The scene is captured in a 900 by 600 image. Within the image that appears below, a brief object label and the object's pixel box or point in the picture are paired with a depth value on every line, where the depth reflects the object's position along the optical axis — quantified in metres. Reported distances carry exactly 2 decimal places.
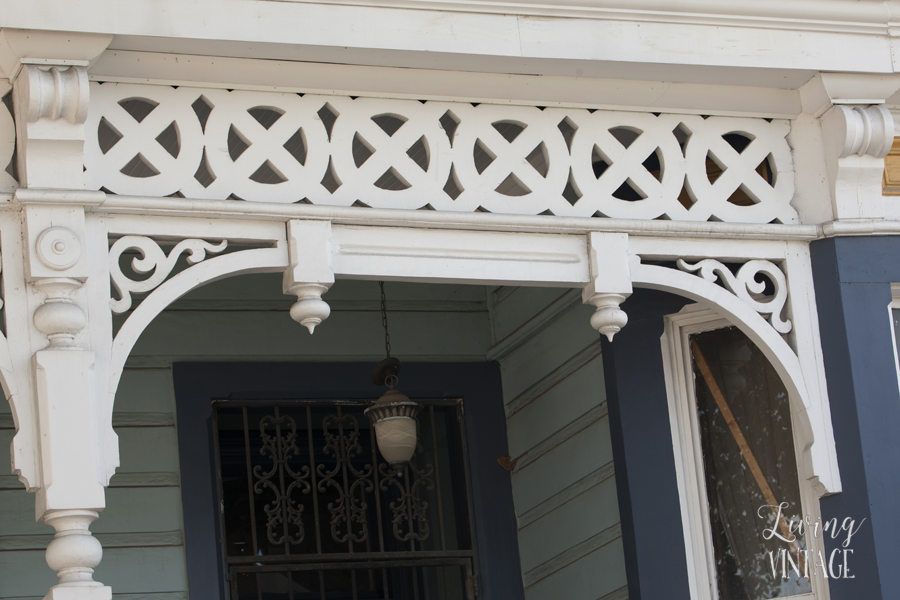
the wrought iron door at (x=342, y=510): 9.69
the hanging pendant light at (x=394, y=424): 9.30
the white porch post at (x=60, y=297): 5.90
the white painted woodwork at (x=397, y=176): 6.25
